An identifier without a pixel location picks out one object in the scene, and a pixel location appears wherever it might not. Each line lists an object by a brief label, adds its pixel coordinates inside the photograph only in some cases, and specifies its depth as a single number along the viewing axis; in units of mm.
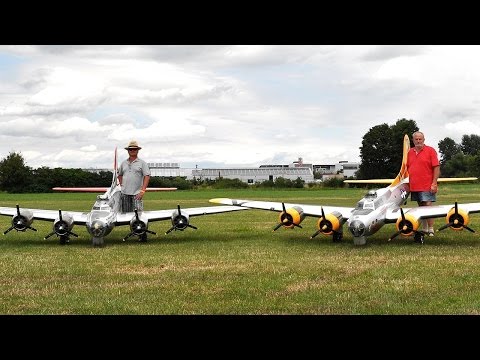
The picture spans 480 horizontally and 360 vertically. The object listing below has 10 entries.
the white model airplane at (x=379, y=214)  15703
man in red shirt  17078
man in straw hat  17531
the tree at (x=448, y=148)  105250
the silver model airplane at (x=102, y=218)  16594
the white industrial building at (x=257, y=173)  82056
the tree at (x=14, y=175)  68750
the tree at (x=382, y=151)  68625
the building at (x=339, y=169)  96962
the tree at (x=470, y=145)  104562
